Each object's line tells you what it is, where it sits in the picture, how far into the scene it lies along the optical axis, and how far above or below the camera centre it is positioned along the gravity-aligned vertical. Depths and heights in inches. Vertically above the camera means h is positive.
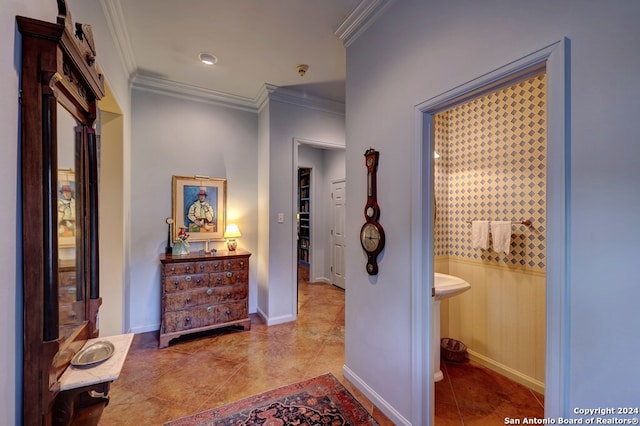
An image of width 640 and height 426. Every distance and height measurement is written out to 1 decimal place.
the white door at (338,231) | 198.1 -15.6
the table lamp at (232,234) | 133.0 -11.3
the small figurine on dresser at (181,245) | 122.4 -15.4
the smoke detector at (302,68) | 112.3 +59.4
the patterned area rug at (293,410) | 70.9 -54.8
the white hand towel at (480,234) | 92.4 -7.9
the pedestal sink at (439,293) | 78.8 -23.8
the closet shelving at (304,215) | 237.0 -4.0
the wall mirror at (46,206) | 35.2 +0.6
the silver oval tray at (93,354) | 45.6 -25.5
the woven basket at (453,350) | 99.5 -51.3
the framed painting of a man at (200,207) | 129.3 +1.9
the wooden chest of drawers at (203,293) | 111.8 -35.4
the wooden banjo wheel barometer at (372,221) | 75.5 -2.9
